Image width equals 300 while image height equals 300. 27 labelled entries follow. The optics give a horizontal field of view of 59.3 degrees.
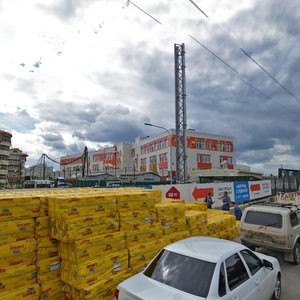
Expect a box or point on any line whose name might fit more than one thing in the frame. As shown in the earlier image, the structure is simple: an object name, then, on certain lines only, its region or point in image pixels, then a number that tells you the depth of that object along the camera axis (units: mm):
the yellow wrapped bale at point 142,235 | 6809
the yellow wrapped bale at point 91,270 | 5402
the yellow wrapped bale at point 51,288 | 5469
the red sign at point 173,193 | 18359
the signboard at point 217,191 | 18625
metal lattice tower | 25125
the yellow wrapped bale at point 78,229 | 5426
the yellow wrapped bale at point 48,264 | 5527
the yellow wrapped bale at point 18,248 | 5031
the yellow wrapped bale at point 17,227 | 5129
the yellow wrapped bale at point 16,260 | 5002
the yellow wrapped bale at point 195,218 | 9406
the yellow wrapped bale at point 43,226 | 5656
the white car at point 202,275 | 3859
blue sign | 24186
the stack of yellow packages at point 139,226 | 6758
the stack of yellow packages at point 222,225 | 10938
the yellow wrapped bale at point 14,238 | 5082
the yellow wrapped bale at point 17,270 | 4949
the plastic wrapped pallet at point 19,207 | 5207
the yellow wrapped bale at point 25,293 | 4918
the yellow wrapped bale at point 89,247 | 5531
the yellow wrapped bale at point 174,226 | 8203
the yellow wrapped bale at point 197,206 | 12328
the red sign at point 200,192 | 19114
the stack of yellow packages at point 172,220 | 8078
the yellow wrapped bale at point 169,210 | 8039
